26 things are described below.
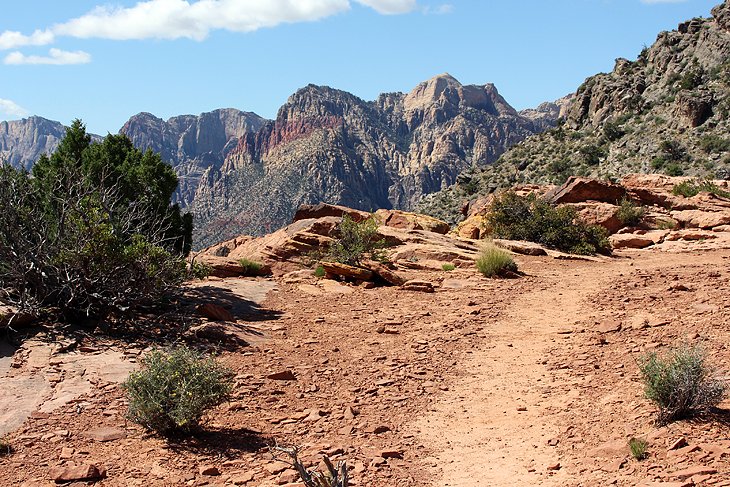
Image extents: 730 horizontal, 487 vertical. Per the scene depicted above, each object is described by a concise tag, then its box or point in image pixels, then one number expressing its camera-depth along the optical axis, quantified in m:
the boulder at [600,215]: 23.80
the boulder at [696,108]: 43.41
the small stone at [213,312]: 12.25
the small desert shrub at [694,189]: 27.48
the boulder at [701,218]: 22.89
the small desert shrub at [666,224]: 23.58
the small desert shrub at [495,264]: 16.22
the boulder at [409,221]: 24.84
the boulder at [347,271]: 16.11
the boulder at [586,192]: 25.28
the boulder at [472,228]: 24.91
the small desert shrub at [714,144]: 39.94
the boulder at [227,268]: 17.70
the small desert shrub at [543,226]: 21.16
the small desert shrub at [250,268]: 17.80
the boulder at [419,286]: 14.93
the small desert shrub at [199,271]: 13.33
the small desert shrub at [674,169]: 38.84
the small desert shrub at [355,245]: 17.42
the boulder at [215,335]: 10.83
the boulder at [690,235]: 21.20
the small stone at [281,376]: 9.28
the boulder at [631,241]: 21.98
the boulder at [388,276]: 15.89
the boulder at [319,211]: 24.41
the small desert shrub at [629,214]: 23.77
